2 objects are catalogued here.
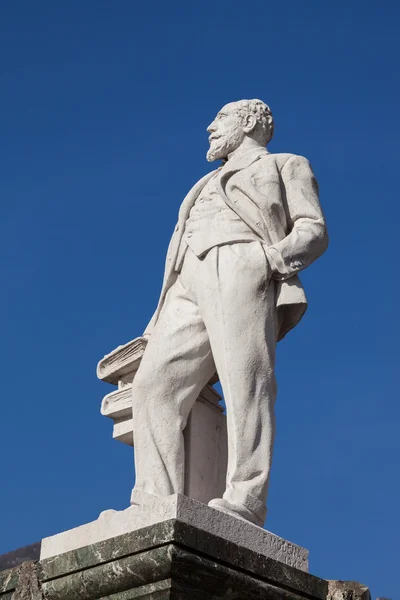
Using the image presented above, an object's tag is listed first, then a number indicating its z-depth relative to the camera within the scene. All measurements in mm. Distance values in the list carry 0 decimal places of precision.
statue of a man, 7609
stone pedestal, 6785
